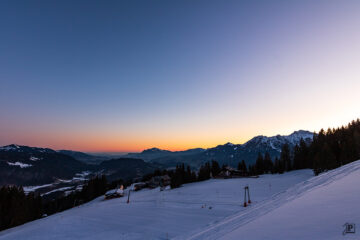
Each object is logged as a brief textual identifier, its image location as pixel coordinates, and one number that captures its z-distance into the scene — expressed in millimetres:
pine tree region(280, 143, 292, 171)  83875
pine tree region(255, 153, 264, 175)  88525
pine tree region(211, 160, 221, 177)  90231
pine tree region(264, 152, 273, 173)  88312
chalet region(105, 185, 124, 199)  69438
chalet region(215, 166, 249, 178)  76969
